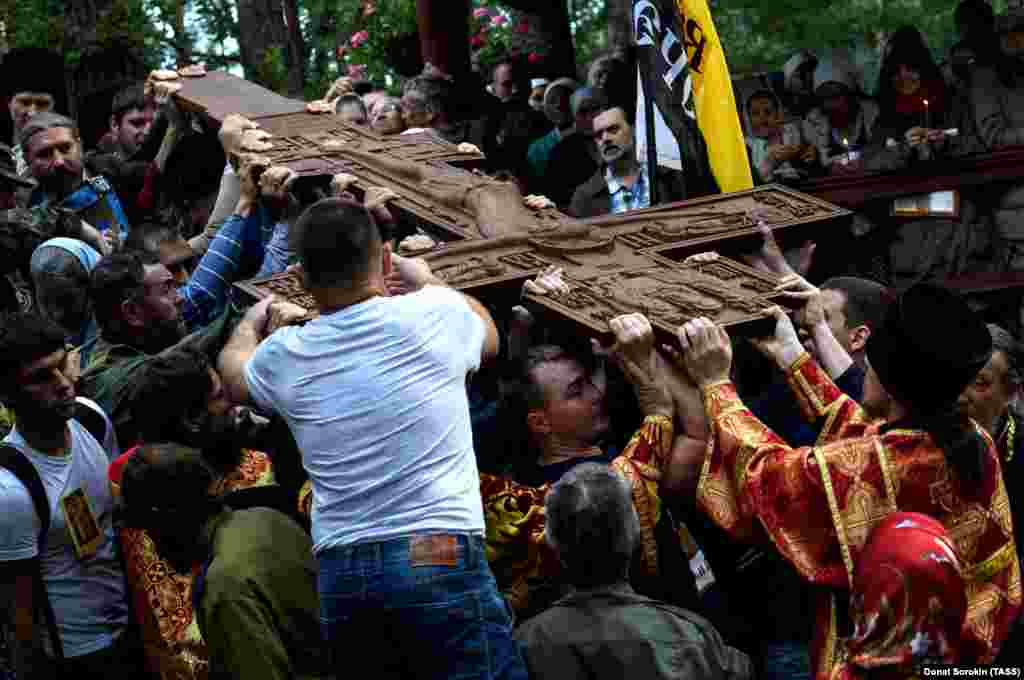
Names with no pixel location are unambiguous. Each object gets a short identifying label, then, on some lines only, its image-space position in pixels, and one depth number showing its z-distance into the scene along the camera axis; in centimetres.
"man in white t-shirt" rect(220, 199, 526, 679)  415
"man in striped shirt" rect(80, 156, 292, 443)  584
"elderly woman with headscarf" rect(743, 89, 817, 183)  1027
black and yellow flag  656
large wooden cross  496
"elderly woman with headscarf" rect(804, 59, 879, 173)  1014
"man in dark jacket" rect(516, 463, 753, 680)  423
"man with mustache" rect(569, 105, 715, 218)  853
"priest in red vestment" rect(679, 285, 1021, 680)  410
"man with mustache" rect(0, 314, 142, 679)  496
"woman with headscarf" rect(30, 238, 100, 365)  646
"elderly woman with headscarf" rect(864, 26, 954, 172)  959
